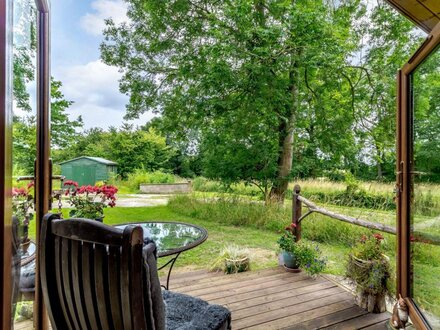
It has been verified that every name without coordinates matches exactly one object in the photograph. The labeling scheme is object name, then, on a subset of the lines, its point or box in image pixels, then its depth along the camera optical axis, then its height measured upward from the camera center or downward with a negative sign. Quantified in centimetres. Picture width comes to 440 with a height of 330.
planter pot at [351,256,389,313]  219 -113
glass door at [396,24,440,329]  168 -14
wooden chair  91 -42
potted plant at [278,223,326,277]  286 -103
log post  340 -59
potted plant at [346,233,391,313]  219 -93
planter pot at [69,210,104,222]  208 -41
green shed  812 -16
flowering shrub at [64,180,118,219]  210 -29
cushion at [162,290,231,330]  120 -78
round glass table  196 -63
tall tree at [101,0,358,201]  504 +212
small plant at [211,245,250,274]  313 -118
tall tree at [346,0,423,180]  529 +194
